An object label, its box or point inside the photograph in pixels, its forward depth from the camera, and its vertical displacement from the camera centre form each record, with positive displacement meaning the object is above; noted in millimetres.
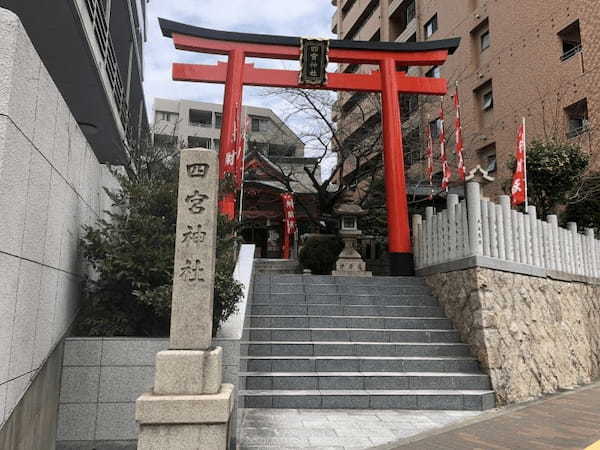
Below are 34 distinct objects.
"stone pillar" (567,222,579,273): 9336 +1268
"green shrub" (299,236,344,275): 12633 +1390
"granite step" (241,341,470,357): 7051 -705
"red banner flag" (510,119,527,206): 9398 +2684
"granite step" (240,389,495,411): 6031 -1283
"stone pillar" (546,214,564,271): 8773 +1210
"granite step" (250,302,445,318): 8195 -108
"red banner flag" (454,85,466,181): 11560 +4118
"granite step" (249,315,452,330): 7852 -306
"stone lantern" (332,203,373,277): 11547 +1653
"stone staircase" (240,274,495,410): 6164 -751
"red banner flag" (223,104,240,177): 11281 +4026
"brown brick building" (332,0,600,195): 14383 +8511
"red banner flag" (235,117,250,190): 12316 +4164
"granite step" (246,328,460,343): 7438 -507
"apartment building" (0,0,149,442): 3258 +745
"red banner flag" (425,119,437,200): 13042 +4271
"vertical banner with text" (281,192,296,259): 17656 +3561
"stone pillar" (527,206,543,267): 8297 +1230
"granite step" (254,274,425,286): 9383 +508
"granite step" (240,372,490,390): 6371 -1089
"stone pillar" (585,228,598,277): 9996 +1244
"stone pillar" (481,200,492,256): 7492 +1299
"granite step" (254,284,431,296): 8992 +299
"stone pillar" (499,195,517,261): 7797 +1378
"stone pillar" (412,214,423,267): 9977 +1509
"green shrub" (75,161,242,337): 5359 +380
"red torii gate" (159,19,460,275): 11562 +6285
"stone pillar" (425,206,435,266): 9234 +1401
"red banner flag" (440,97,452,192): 11965 +3609
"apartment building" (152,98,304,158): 41469 +18123
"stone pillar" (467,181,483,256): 7363 +1438
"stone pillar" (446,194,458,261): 8109 +1463
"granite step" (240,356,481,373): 6711 -894
